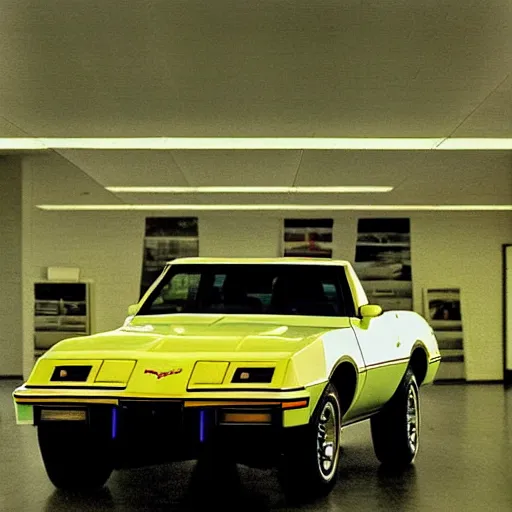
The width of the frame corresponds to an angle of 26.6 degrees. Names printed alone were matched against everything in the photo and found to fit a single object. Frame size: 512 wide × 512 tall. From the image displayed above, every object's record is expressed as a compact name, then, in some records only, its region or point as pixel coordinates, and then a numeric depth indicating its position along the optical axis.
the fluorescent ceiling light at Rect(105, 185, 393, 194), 14.87
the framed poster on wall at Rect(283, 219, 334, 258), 19.27
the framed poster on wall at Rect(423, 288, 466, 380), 19.19
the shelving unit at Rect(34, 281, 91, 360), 18.83
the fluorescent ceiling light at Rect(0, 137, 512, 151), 10.52
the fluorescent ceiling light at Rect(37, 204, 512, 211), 17.75
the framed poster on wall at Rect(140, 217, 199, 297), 19.23
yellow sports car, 6.75
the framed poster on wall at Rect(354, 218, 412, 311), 19.23
